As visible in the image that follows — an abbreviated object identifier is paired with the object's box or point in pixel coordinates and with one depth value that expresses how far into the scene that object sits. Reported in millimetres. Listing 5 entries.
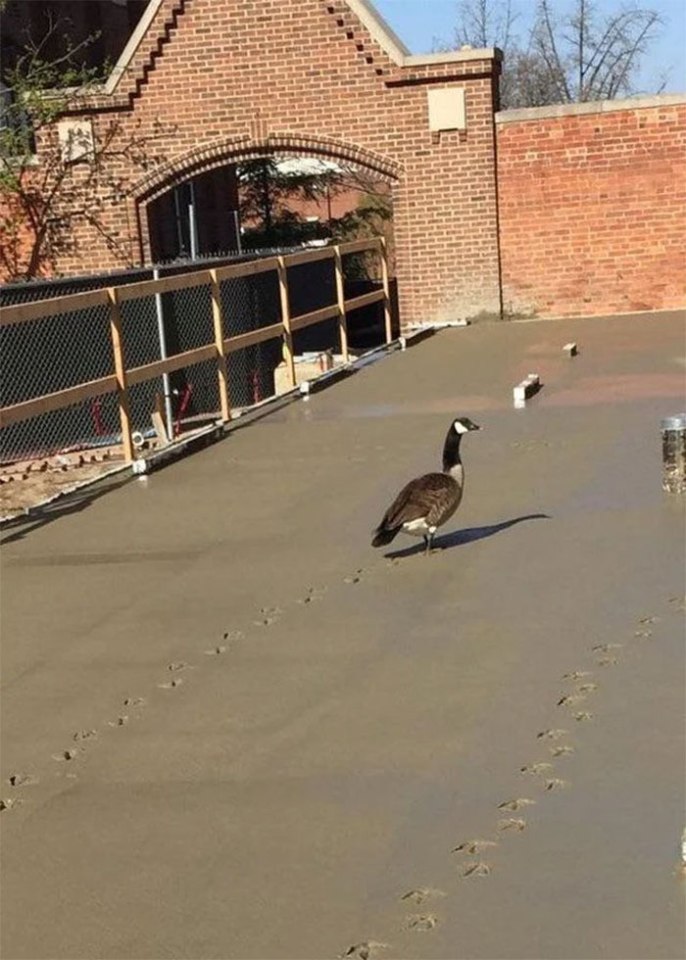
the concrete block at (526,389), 13805
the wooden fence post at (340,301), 18391
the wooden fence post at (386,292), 21062
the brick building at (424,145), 22031
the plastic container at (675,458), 9039
